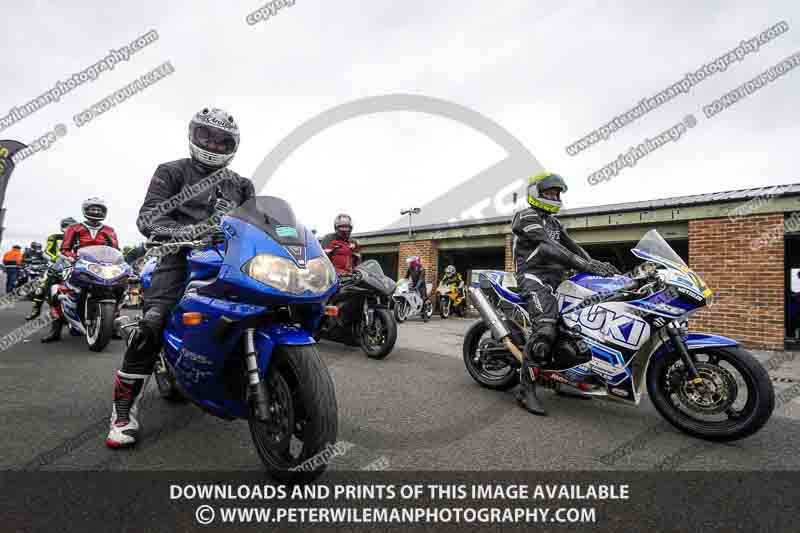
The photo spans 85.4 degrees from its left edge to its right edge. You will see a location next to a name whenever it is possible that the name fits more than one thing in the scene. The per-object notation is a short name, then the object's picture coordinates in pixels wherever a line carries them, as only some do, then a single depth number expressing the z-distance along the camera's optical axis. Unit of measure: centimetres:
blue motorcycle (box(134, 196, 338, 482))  183
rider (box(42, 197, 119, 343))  609
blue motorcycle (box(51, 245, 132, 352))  525
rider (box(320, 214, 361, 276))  695
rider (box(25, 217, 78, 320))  671
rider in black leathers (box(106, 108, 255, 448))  241
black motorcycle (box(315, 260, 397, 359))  554
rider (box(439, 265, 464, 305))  1486
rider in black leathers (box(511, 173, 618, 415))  342
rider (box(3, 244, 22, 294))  1381
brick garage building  756
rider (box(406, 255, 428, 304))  1256
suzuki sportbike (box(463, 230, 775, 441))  271
